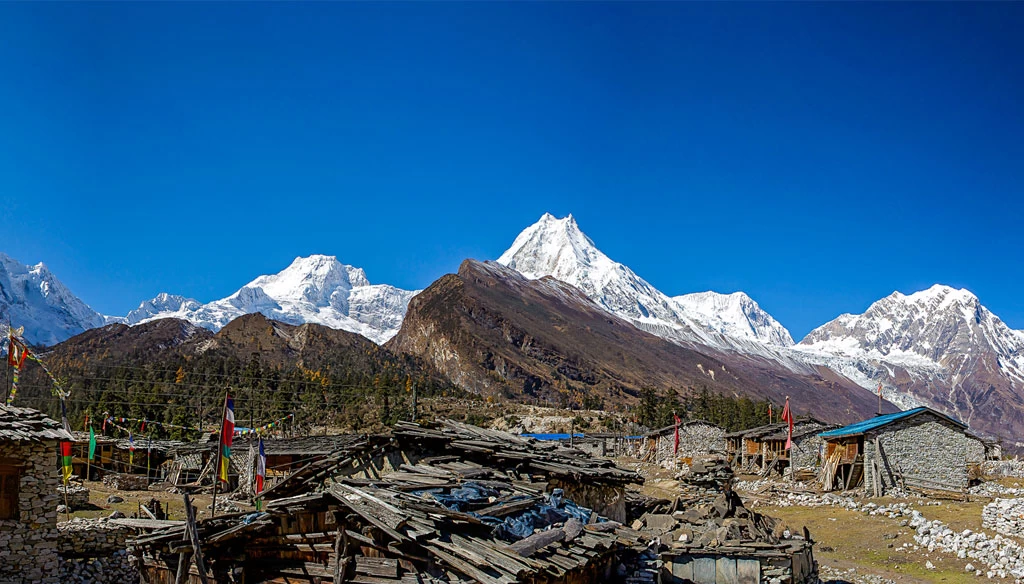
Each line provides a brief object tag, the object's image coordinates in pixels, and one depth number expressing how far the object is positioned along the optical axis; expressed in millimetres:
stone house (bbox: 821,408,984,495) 44281
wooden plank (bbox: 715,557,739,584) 20000
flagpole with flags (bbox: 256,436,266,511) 25309
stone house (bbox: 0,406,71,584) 17766
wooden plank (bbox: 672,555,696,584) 19859
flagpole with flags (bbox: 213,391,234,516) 18281
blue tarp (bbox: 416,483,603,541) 14195
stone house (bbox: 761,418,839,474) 55656
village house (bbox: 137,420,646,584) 12852
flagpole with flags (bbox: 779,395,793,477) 42566
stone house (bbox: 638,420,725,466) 75812
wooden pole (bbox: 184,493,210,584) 13457
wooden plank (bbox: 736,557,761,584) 19984
